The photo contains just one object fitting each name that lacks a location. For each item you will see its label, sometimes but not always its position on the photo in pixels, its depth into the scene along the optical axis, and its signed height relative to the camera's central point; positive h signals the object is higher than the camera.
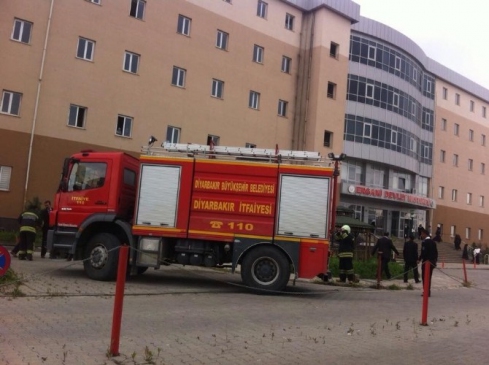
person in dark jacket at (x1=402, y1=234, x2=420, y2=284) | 15.80 -0.58
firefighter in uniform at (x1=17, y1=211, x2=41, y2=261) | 13.78 -0.84
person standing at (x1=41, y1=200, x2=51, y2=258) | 14.41 -0.49
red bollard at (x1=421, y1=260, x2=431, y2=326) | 8.20 -1.17
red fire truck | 10.74 +0.20
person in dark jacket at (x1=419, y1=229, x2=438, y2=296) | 13.60 -0.23
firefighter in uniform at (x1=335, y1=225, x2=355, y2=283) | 13.63 -0.57
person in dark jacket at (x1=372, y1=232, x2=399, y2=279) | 16.16 -0.40
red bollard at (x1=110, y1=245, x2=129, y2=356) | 5.34 -1.04
